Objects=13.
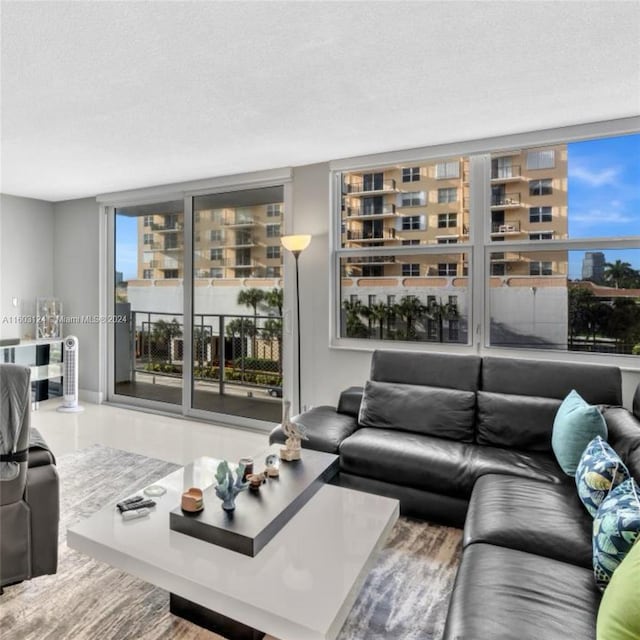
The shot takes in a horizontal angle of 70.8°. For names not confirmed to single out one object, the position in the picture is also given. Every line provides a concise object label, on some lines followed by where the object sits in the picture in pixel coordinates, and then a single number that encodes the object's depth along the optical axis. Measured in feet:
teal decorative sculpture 6.12
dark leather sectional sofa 4.40
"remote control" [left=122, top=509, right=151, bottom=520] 6.26
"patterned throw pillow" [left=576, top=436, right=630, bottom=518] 5.71
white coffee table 4.59
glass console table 16.88
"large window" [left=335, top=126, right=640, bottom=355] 10.34
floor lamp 12.19
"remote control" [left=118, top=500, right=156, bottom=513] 6.46
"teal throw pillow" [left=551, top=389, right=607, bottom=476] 7.29
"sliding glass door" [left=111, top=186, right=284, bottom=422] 14.78
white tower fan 17.03
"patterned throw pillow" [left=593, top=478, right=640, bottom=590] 4.47
